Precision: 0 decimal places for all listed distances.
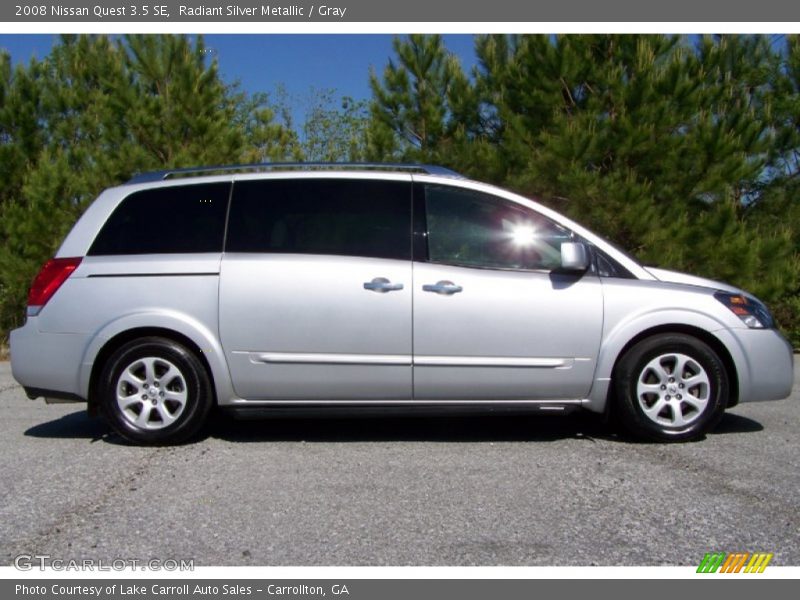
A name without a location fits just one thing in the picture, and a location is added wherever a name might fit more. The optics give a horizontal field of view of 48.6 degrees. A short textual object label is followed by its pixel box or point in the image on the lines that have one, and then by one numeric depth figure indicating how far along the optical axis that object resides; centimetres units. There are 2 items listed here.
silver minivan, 566
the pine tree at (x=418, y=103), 1202
